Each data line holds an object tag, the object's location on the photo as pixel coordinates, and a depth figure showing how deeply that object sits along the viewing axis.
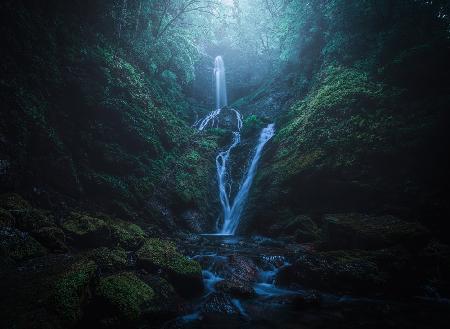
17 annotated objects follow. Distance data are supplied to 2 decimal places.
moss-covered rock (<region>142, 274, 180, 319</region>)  4.78
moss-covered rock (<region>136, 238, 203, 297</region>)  5.84
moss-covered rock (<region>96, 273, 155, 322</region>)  4.25
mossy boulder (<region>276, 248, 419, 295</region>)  6.17
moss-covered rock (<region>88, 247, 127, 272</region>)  5.80
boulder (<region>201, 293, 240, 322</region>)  5.10
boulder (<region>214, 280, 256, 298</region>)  5.96
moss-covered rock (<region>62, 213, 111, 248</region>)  6.82
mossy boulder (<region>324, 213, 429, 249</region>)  7.20
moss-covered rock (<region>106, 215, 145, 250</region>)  7.52
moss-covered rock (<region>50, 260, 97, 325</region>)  3.55
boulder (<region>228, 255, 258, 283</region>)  6.80
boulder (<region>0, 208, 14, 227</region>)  5.43
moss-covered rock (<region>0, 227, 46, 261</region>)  4.96
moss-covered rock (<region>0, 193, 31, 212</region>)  6.15
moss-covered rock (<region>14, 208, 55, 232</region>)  5.82
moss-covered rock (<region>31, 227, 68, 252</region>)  5.85
